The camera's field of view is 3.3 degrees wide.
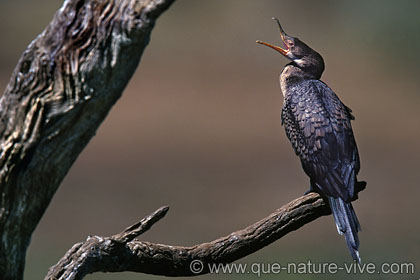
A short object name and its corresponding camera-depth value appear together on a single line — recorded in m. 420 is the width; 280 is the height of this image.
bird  12.20
